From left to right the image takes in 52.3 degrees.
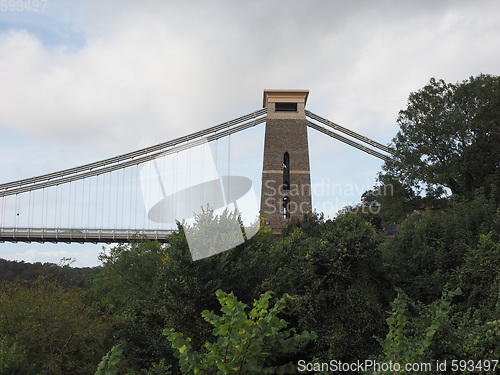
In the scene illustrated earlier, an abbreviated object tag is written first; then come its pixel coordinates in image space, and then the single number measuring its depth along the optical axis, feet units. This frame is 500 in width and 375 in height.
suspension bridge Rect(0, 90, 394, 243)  133.49
